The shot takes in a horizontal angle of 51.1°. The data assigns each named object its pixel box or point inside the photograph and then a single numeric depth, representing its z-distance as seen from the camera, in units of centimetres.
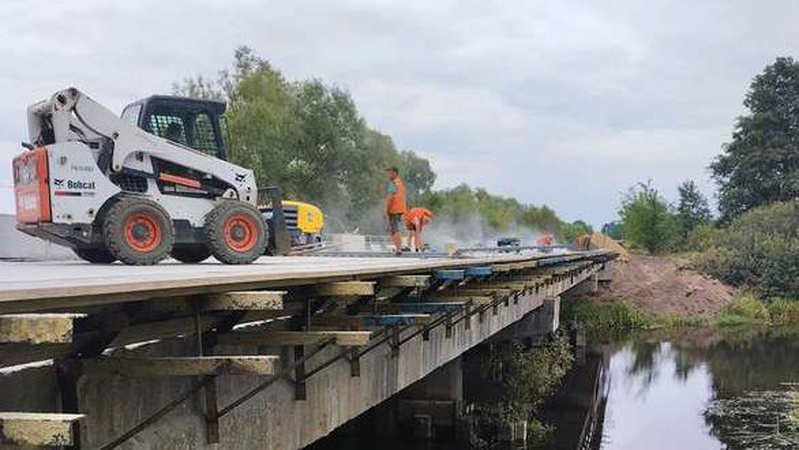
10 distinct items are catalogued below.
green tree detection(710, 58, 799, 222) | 7231
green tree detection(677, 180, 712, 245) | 7900
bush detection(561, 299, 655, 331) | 4412
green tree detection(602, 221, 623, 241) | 7499
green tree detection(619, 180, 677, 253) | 6756
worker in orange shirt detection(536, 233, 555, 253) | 4553
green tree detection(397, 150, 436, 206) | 10562
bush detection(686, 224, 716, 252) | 6416
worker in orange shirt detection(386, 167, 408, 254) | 1556
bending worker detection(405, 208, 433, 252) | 1859
